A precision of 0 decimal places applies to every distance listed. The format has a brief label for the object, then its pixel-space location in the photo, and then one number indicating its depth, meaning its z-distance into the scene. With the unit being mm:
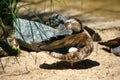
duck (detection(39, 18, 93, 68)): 11266
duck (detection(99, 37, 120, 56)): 12606
